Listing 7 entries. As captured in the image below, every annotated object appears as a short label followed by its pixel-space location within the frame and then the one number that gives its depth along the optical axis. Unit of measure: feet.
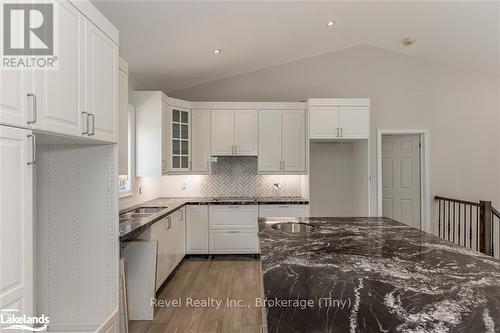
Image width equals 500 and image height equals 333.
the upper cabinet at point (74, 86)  3.92
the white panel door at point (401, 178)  16.58
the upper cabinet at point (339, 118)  14.47
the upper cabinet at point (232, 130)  15.08
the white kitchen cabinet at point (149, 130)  13.21
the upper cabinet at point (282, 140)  15.08
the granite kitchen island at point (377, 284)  3.09
